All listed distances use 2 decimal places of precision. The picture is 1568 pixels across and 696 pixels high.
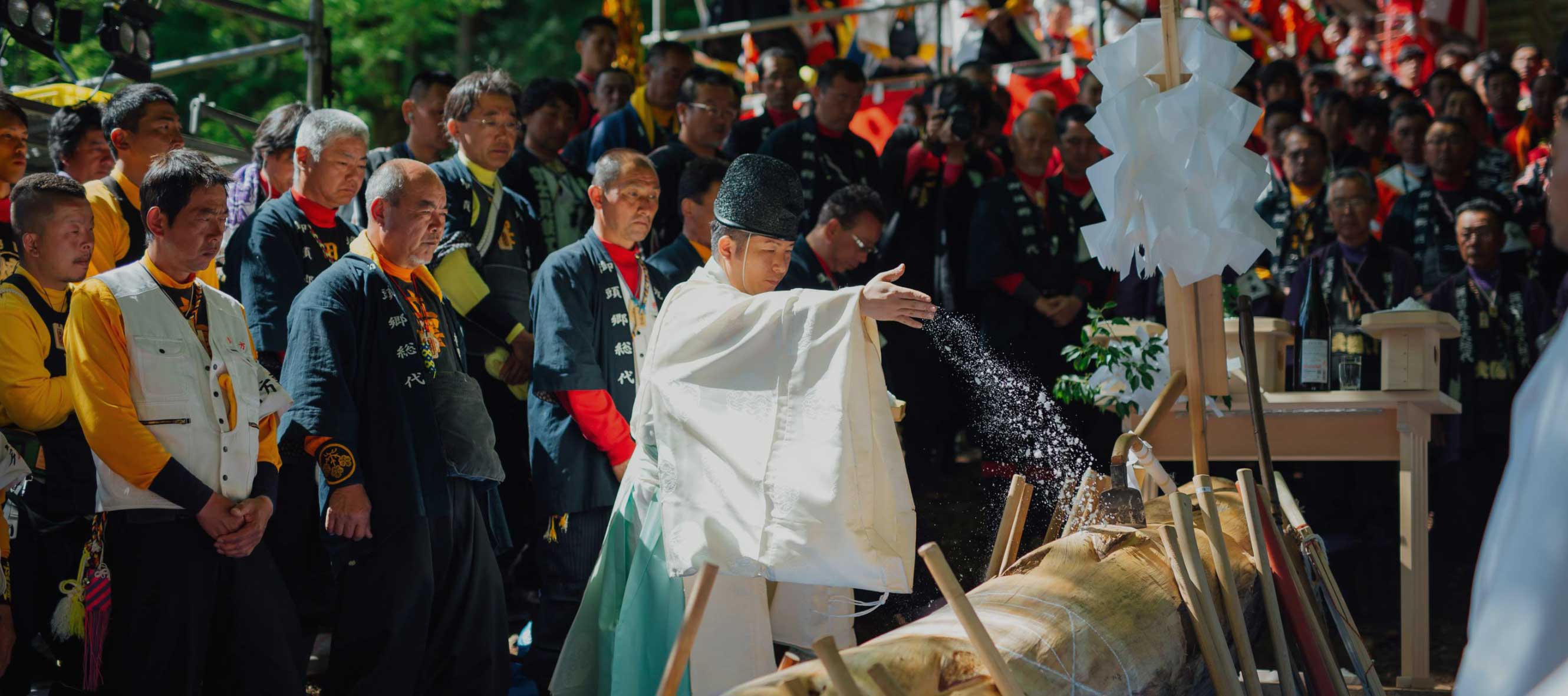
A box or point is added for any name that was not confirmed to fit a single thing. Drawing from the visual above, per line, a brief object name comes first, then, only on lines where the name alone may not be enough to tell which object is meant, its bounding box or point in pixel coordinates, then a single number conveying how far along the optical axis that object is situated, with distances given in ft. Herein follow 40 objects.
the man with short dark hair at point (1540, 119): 29.78
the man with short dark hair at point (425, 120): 19.30
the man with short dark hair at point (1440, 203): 24.29
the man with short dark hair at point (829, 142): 22.74
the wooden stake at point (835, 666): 7.64
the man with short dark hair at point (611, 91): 24.56
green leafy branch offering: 16.43
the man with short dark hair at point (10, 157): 14.49
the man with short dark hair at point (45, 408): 12.15
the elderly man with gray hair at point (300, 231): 14.11
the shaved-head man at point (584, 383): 14.53
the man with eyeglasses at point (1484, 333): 22.43
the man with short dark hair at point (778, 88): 24.52
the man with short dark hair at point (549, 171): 19.54
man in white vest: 11.53
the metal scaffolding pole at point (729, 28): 31.45
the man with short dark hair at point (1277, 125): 26.86
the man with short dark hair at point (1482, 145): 26.27
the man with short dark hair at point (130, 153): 14.60
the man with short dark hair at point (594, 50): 26.89
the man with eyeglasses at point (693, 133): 21.01
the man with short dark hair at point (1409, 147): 26.71
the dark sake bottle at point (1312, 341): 16.97
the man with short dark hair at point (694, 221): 17.52
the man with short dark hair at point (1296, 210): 23.48
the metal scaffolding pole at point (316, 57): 20.49
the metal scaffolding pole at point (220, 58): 21.63
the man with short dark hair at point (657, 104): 22.74
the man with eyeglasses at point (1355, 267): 21.54
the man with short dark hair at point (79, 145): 16.05
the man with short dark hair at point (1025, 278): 22.75
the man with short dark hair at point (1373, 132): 28.55
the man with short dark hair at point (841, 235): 19.13
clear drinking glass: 17.04
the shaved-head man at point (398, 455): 12.58
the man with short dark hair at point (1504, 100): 31.42
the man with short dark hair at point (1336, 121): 28.25
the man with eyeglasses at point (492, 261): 16.21
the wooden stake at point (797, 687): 8.29
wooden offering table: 15.88
